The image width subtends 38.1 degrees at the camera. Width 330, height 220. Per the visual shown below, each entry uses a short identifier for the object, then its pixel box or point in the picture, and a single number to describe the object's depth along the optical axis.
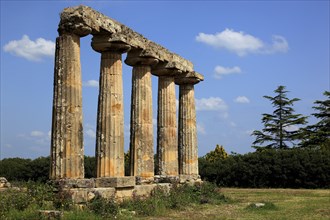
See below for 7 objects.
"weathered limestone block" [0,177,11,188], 30.06
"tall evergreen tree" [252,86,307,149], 62.91
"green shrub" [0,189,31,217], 15.91
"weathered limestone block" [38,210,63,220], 15.21
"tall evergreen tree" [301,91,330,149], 58.34
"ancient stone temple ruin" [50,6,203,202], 18.16
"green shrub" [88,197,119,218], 17.11
